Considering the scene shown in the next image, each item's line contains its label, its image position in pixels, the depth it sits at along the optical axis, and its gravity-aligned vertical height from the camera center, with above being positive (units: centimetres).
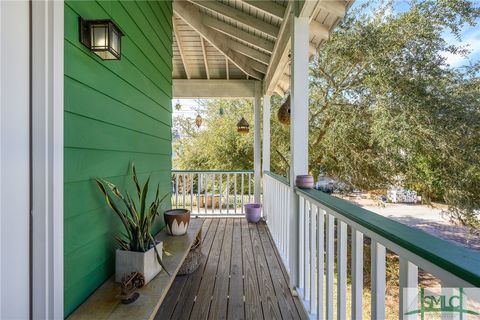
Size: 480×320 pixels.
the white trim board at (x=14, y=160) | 95 -1
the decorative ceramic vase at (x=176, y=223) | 234 -57
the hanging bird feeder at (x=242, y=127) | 556 +63
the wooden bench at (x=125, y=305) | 120 -70
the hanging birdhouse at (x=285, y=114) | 292 +49
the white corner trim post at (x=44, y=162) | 105 -2
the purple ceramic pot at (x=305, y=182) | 206 -19
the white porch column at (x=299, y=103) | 223 +45
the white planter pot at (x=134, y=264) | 146 -59
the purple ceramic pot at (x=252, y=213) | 484 -101
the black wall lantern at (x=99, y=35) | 132 +61
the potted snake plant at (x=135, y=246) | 146 -51
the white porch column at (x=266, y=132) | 509 +48
